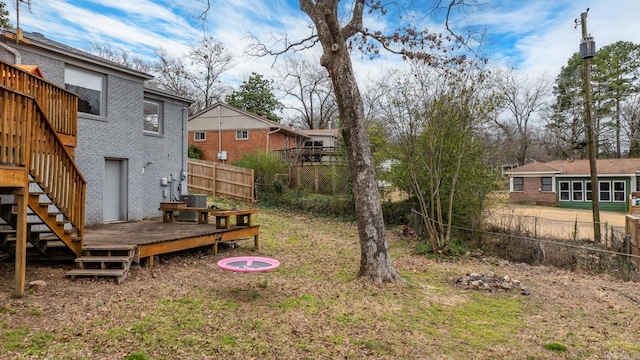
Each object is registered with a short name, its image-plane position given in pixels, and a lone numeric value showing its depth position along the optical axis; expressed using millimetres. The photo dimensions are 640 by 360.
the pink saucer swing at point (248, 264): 5113
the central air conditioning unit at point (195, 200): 12261
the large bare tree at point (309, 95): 36788
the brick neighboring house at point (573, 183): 25953
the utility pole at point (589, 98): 13844
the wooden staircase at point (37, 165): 4828
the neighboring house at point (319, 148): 21019
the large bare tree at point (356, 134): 6996
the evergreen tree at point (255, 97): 39125
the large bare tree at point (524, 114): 35562
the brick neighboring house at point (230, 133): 27372
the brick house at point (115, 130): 9132
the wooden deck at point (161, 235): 7070
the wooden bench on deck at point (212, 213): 9070
